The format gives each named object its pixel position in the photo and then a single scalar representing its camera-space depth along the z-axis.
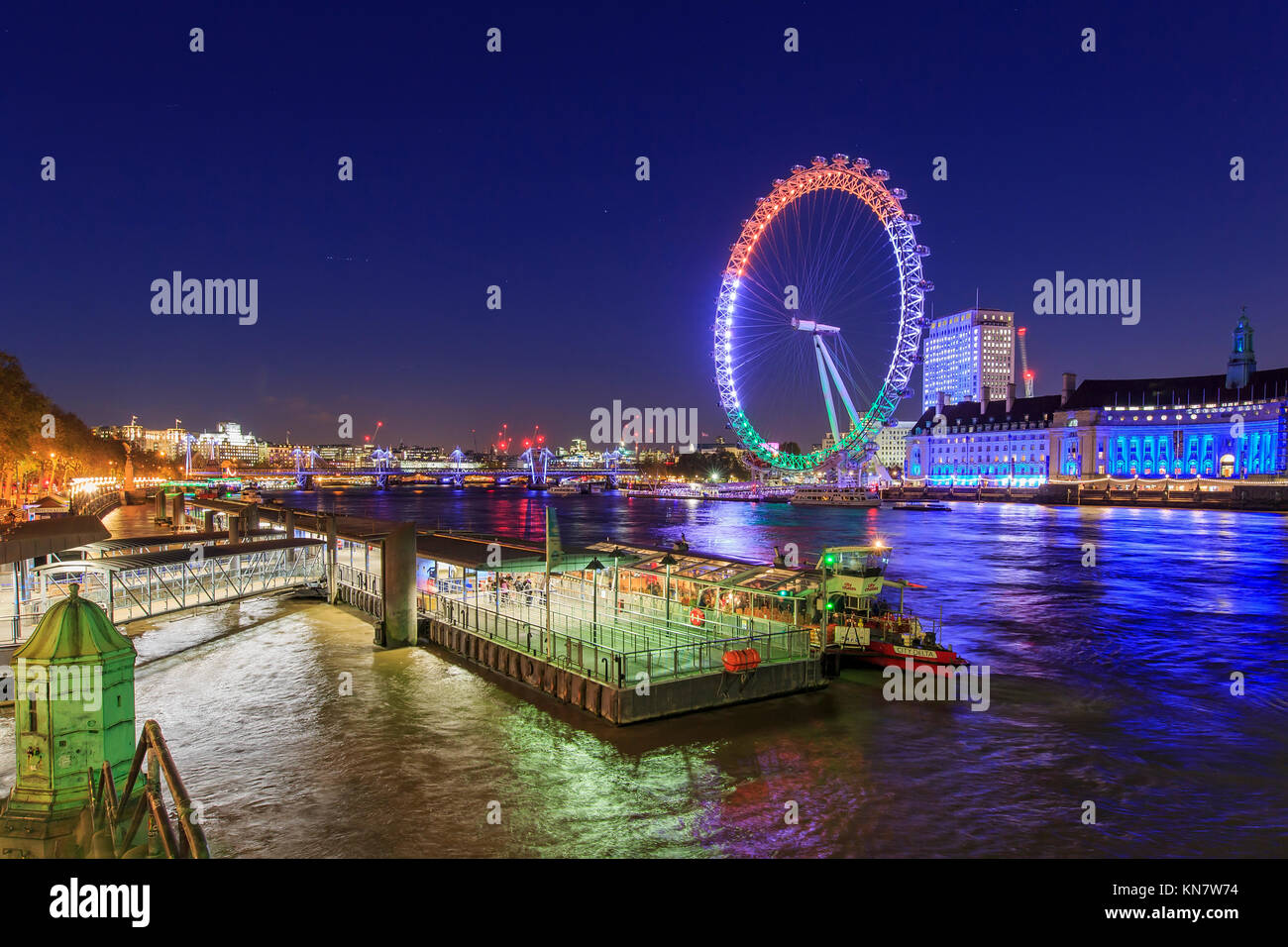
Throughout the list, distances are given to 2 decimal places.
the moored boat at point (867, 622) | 25.86
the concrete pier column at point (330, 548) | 35.38
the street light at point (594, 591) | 22.99
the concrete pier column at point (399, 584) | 28.02
